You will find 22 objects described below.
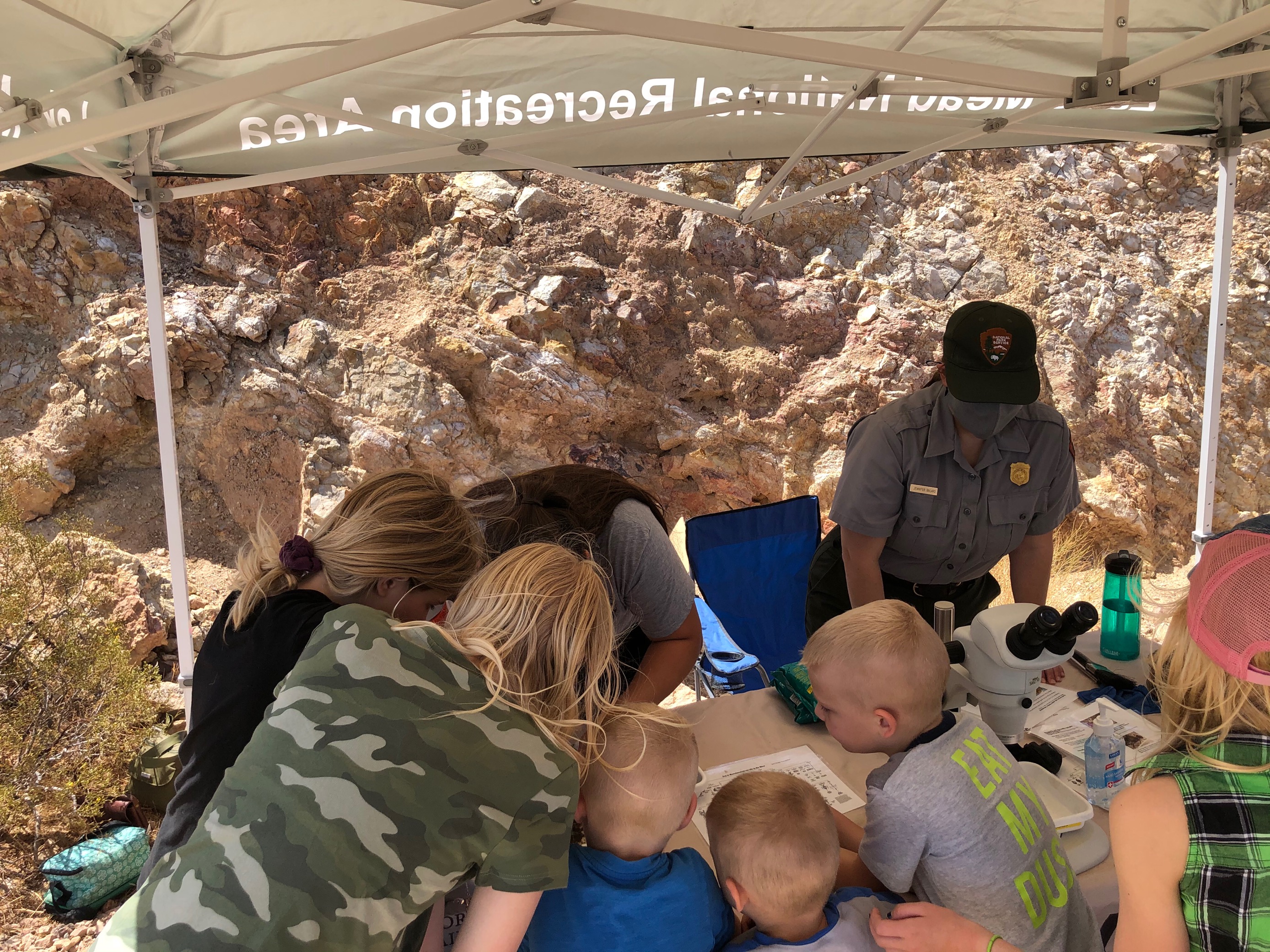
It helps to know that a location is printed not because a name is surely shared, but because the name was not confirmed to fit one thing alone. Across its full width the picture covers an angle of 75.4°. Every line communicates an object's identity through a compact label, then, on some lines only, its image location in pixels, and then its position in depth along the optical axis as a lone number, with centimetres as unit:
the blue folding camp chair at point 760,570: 310
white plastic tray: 137
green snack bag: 177
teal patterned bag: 310
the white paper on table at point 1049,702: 179
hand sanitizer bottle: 151
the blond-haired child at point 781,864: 107
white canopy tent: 188
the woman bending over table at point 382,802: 88
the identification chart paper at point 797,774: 151
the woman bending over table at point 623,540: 174
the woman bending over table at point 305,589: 128
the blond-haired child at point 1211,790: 88
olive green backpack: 370
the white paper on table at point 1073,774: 157
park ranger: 221
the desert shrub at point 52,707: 375
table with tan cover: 161
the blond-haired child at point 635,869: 109
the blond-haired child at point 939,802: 117
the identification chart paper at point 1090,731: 165
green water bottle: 208
